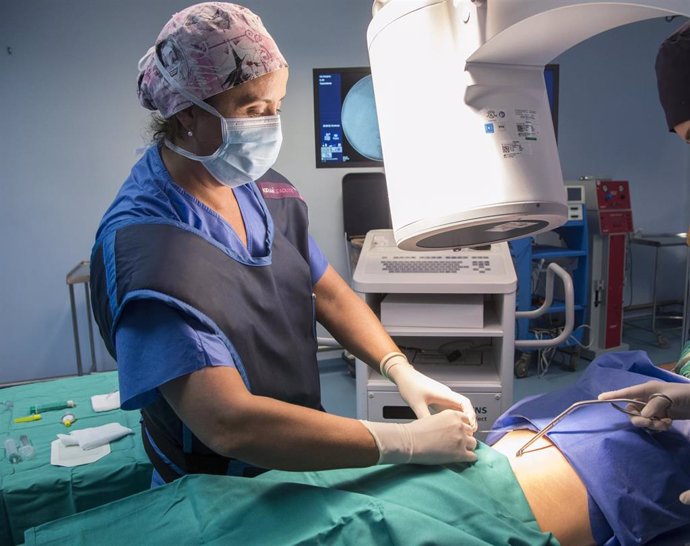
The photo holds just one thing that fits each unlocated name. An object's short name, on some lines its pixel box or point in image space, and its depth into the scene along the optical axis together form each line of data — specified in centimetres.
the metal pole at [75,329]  309
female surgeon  90
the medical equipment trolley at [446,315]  193
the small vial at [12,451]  145
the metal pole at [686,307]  363
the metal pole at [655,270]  405
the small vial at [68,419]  164
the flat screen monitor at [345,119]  358
